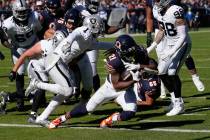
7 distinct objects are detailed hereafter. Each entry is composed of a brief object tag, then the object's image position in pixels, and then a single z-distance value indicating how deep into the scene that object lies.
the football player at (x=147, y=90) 19.44
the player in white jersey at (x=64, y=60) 15.84
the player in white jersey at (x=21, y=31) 19.45
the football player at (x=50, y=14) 17.45
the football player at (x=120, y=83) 15.32
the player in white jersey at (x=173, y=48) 17.89
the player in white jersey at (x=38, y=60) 16.24
